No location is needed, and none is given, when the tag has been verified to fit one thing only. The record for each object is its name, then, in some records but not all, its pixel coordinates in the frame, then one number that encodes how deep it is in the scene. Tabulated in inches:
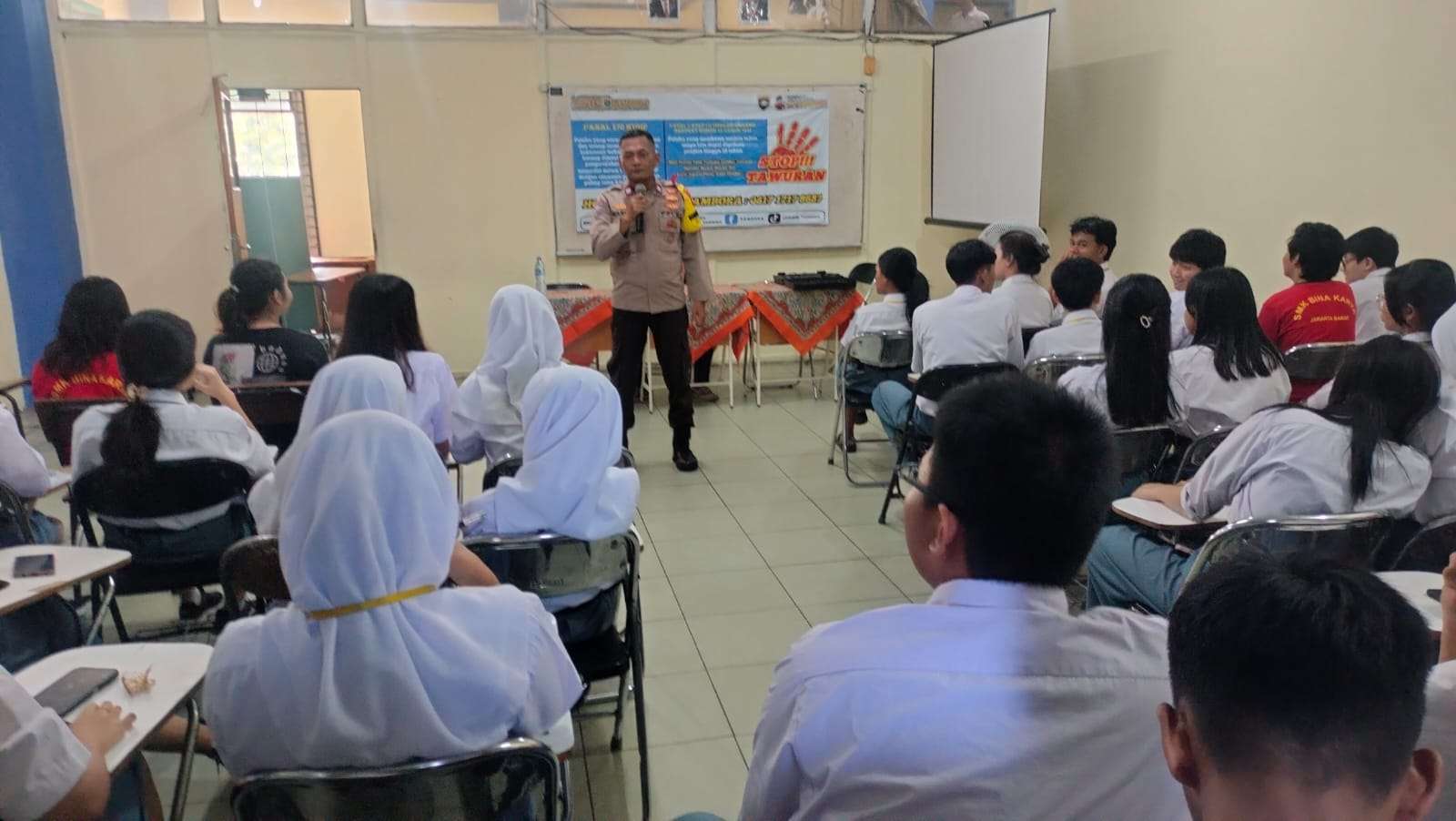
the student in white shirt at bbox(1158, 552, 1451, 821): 27.6
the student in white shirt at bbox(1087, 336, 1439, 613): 79.6
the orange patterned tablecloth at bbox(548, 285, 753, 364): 229.0
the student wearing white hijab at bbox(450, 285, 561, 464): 123.0
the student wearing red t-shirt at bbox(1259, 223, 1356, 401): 145.6
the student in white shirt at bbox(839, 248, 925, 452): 181.6
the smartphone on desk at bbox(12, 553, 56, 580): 77.5
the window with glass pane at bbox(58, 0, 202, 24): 237.5
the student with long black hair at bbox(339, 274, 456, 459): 120.2
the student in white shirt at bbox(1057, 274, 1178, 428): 110.3
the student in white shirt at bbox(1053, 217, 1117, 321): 188.2
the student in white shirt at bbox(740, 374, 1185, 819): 37.4
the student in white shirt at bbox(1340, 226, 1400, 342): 153.7
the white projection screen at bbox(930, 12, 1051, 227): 230.1
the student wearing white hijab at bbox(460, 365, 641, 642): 84.9
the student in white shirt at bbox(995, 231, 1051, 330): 172.4
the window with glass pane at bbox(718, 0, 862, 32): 270.4
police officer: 184.7
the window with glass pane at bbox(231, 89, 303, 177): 313.6
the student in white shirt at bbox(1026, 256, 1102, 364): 142.9
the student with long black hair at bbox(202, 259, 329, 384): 134.5
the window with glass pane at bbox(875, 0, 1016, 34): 279.0
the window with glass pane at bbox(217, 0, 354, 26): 245.6
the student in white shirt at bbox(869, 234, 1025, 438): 149.9
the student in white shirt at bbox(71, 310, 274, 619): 96.8
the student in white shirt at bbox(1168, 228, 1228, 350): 159.2
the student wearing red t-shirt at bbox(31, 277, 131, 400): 127.8
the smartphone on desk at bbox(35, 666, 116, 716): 57.4
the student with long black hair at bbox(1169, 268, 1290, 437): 109.9
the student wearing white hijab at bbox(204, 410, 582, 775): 53.5
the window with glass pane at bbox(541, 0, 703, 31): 261.1
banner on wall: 266.4
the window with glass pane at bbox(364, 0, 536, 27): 253.1
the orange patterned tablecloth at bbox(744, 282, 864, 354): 237.8
